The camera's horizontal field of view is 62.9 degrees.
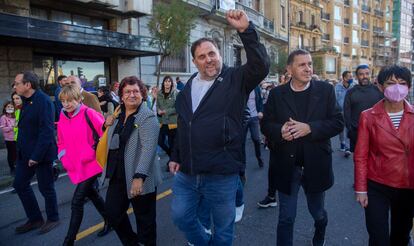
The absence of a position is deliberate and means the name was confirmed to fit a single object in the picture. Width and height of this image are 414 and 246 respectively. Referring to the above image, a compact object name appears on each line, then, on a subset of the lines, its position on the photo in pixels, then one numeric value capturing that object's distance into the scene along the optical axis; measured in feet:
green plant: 42.70
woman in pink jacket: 11.10
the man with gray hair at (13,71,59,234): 12.84
